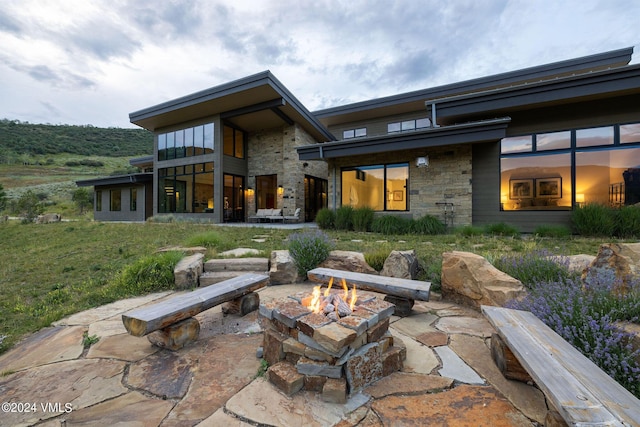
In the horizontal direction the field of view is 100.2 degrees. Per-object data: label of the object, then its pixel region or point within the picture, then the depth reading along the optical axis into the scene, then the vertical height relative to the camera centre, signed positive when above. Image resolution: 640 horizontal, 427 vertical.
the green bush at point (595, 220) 7.15 -0.20
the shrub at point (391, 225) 8.65 -0.40
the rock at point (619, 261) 2.26 -0.44
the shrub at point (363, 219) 9.38 -0.23
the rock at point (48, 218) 14.13 -0.32
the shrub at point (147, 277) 3.67 -0.92
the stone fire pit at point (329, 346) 1.55 -0.85
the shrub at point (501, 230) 7.86 -0.51
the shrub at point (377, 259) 3.88 -0.68
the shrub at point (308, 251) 3.95 -0.58
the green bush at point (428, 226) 8.52 -0.43
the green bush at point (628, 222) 6.86 -0.24
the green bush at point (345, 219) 9.80 -0.24
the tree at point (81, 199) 22.59 +1.14
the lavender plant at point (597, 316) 1.44 -0.69
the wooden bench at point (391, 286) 2.59 -0.75
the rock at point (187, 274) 3.67 -0.86
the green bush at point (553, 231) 7.29 -0.51
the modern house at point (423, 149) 7.93 +2.38
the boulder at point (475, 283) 2.62 -0.74
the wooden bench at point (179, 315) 1.87 -0.77
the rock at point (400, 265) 3.44 -0.69
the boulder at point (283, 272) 3.87 -0.87
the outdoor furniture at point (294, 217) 13.39 -0.22
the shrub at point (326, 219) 10.30 -0.25
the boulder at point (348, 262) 3.79 -0.73
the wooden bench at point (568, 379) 0.92 -0.71
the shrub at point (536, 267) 2.92 -0.63
